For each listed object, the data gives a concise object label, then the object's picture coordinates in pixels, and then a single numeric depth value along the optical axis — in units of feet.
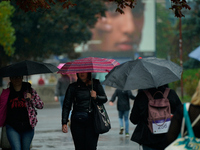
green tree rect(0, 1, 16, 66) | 145.83
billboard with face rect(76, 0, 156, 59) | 536.18
